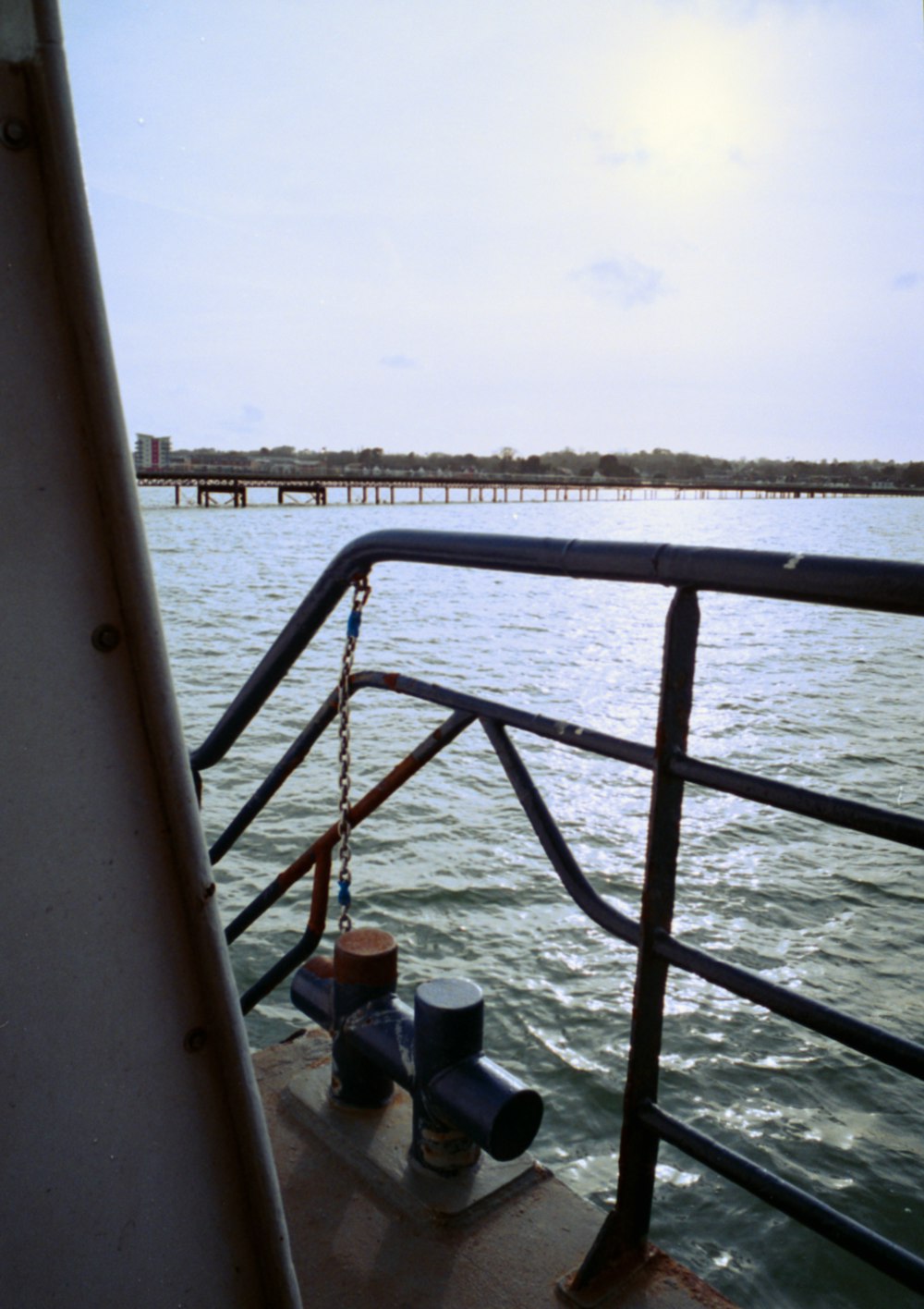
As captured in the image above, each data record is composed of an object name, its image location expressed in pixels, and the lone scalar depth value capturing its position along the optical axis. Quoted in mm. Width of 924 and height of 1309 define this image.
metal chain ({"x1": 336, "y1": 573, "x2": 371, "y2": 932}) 2178
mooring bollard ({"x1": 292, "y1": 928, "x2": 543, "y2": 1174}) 1982
